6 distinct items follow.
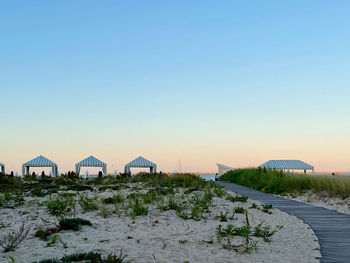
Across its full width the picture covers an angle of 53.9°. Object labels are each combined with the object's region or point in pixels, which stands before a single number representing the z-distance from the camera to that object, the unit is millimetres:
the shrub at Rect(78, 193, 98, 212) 7641
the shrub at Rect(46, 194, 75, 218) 7080
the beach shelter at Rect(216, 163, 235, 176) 38656
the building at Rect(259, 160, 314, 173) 35469
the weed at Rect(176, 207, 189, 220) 6843
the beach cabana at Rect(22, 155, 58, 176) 28219
